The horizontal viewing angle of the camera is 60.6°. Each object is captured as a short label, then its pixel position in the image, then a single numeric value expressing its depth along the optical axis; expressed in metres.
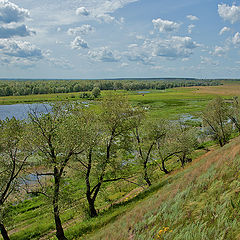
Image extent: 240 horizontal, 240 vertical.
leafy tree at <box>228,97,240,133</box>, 50.43
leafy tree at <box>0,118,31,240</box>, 16.38
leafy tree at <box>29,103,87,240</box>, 16.75
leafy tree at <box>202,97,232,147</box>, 44.47
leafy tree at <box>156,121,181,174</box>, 33.00
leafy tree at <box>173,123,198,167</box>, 33.41
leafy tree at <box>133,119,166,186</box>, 28.35
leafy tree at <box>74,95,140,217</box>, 20.78
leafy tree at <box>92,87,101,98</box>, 140.80
